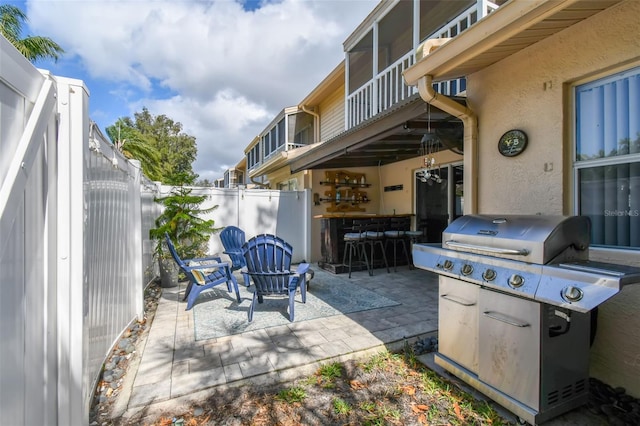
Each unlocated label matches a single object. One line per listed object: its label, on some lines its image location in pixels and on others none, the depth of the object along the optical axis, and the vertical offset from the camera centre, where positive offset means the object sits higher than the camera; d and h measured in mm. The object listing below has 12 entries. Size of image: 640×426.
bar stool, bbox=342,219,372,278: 6746 -710
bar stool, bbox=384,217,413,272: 7070 -501
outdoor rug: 3884 -1479
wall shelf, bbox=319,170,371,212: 8750 +648
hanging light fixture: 4200 +1126
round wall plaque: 2938 +705
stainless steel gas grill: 1935 -729
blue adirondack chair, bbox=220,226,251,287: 6254 -609
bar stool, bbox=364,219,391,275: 6867 -508
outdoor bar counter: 7270 -490
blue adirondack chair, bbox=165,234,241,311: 4520 -1029
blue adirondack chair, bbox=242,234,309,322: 4176 -765
